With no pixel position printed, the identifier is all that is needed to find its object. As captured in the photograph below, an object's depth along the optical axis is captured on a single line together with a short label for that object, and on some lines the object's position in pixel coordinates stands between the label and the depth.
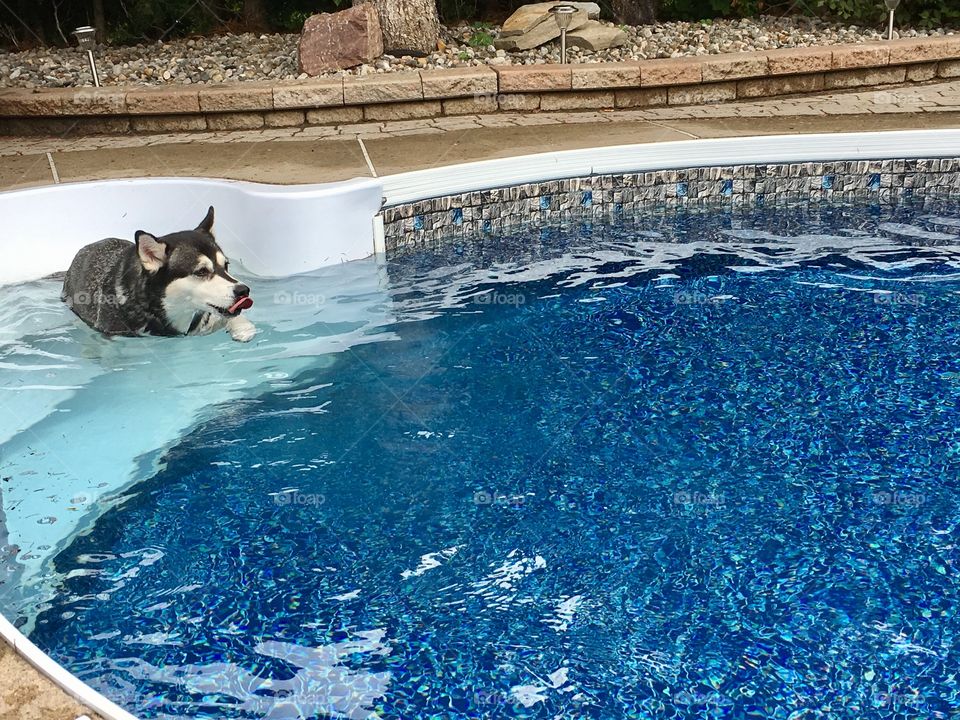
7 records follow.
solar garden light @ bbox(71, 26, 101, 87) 9.79
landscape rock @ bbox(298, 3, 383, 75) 10.29
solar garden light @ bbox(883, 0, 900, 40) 10.46
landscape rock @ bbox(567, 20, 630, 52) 10.80
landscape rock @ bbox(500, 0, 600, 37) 10.87
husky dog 5.34
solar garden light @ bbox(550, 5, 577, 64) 10.21
